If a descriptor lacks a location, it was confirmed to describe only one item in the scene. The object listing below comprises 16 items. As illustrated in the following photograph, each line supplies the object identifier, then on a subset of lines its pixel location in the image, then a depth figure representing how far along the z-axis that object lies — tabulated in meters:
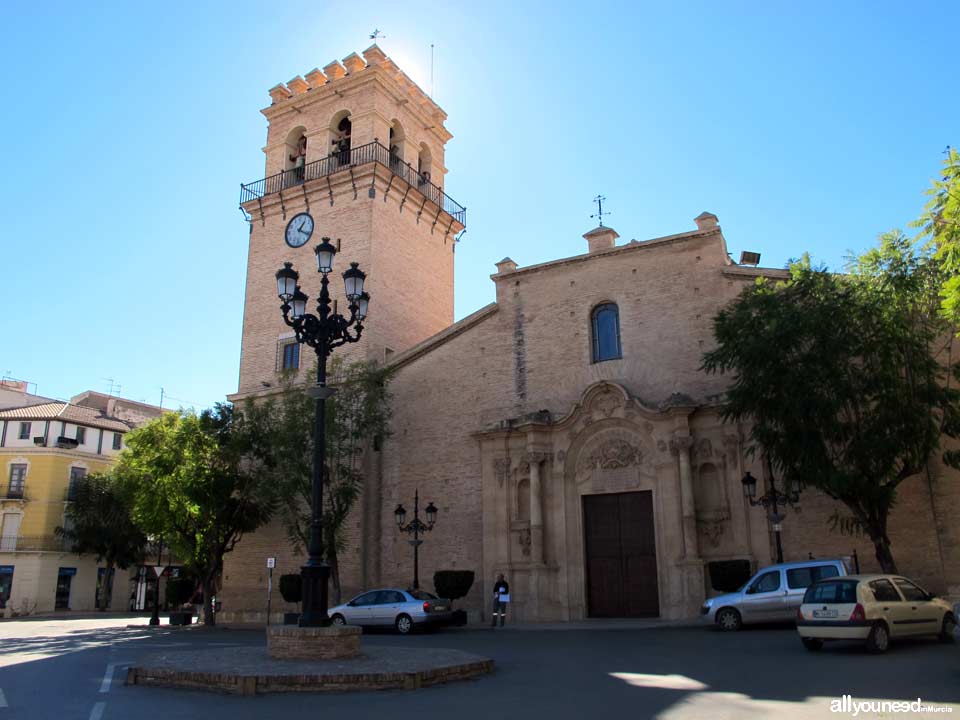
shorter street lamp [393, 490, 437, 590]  23.64
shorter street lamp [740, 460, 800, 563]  19.25
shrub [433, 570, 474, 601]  23.58
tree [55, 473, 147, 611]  41.66
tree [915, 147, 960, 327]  11.06
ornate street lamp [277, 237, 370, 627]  12.23
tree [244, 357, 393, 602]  24.08
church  21.20
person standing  21.41
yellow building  41.22
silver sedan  20.33
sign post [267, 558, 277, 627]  25.36
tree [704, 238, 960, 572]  17.61
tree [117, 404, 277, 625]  27.02
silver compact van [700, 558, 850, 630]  16.31
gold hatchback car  11.70
